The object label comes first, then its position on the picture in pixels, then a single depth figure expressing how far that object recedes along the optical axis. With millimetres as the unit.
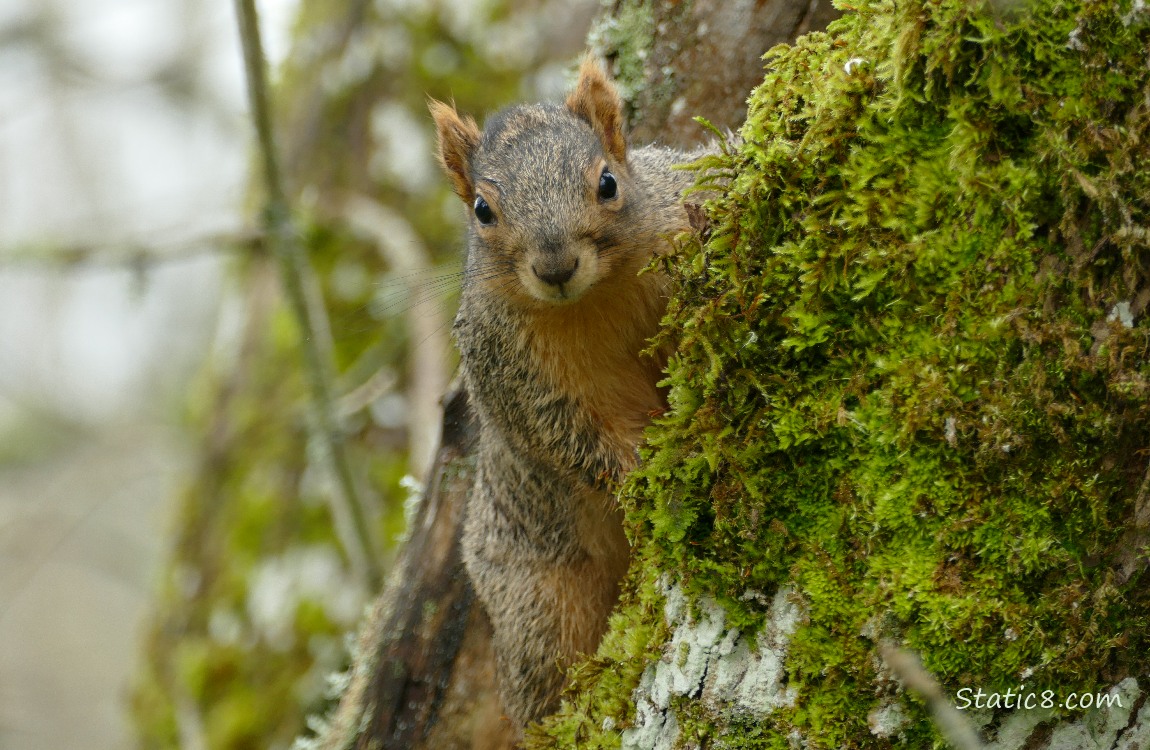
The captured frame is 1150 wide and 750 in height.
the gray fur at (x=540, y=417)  6207
